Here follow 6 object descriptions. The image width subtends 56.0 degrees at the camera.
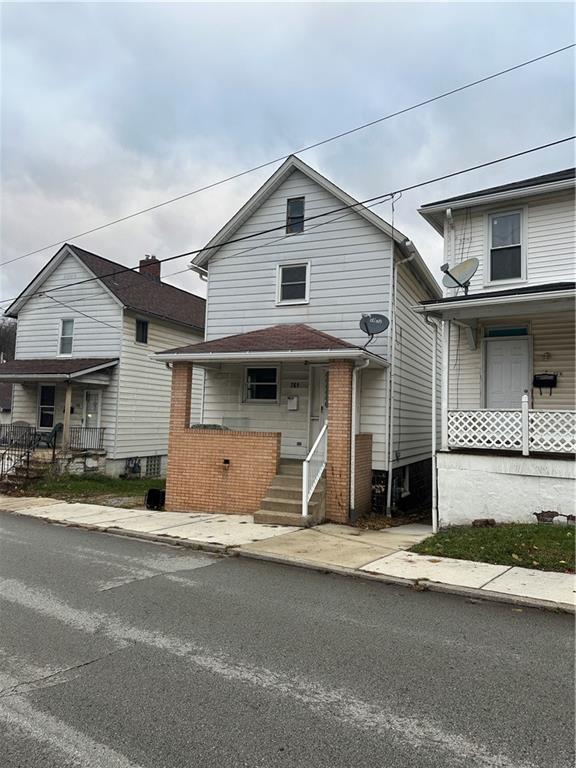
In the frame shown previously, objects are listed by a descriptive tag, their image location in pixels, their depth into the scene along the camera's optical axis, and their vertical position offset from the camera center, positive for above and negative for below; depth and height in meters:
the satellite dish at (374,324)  12.08 +2.33
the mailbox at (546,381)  11.12 +1.07
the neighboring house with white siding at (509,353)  9.53 +1.71
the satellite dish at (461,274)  11.46 +3.34
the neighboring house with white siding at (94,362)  19.47 +2.18
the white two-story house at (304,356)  11.30 +1.54
